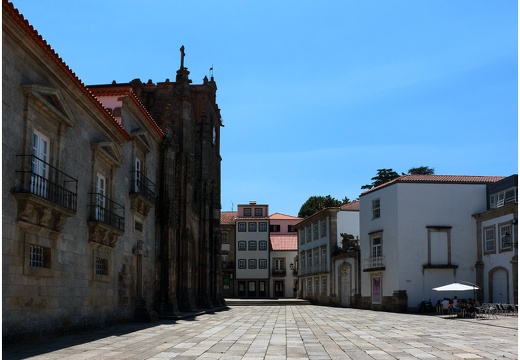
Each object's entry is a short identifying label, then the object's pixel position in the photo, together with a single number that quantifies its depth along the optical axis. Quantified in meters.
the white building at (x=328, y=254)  55.00
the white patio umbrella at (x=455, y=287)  35.00
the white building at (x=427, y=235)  41.97
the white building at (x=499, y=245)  36.81
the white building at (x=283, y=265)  84.50
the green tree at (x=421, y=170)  93.88
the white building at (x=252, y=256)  84.31
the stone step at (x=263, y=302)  60.06
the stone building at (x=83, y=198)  14.70
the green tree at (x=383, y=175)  91.94
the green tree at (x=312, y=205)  97.06
